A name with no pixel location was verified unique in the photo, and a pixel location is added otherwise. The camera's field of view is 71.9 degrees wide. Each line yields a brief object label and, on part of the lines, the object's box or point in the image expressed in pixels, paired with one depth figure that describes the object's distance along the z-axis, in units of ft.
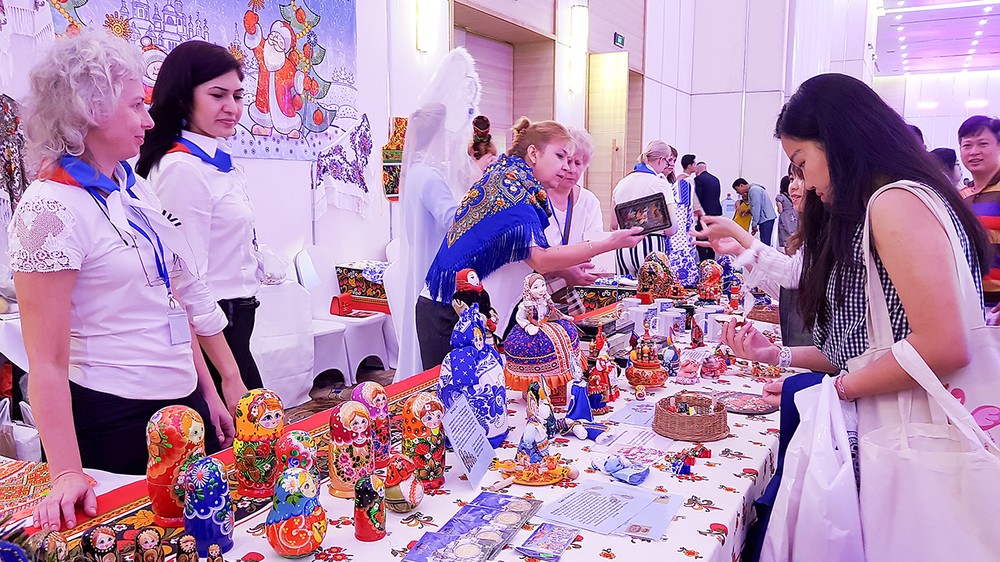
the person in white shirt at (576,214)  8.53
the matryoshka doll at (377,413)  4.08
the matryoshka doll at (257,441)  3.92
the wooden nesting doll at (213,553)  3.08
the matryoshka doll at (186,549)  3.03
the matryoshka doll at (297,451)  3.77
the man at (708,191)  25.57
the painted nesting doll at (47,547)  2.70
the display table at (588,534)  3.46
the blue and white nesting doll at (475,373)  4.42
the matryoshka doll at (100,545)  2.91
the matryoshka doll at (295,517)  3.33
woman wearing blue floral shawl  6.84
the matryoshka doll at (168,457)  3.60
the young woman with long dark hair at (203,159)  6.20
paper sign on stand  4.16
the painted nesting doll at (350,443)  3.83
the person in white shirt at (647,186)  13.66
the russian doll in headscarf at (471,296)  4.70
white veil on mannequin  8.80
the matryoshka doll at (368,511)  3.52
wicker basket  4.97
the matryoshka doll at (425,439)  4.09
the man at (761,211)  28.48
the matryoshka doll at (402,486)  3.84
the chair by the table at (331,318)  14.37
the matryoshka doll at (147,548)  2.96
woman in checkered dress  3.88
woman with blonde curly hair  3.92
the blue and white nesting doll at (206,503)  3.26
